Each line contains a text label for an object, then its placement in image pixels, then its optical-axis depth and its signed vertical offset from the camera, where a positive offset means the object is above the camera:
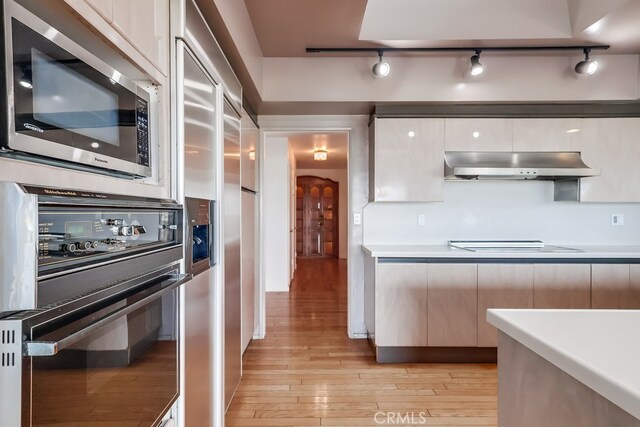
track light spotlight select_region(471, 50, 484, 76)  2.49 +1.08
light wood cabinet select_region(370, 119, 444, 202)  2.82 +0.48
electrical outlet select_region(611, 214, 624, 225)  3.09 -0.05
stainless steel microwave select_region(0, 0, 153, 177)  0.58 +0.23
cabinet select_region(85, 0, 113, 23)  0.79 +0.49
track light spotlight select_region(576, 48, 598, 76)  2.48 +1.07
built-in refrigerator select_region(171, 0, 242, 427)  1.23 +0.10
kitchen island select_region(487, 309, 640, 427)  0.67 -0.33
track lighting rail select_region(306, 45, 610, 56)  2.53 +1.23
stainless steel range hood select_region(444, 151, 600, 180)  2.68 +0.41
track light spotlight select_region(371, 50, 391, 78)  2.51 +1.07
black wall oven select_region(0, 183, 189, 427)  0.56 -0.20
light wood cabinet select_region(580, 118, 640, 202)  2.79 +0.47
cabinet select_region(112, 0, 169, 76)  0.90 +0.54
